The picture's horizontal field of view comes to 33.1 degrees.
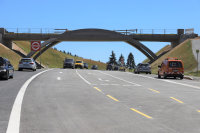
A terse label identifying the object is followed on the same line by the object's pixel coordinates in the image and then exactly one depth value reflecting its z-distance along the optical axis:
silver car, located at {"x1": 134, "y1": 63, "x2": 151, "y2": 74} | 43.91
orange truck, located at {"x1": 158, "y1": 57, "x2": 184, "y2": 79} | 29.83
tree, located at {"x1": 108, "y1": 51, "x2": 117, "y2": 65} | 173.21
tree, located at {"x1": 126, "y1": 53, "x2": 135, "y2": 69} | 169.56
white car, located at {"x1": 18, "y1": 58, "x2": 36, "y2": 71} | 39.50
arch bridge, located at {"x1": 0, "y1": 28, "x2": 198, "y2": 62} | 67.62
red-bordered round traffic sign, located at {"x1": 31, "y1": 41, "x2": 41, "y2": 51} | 60.19
